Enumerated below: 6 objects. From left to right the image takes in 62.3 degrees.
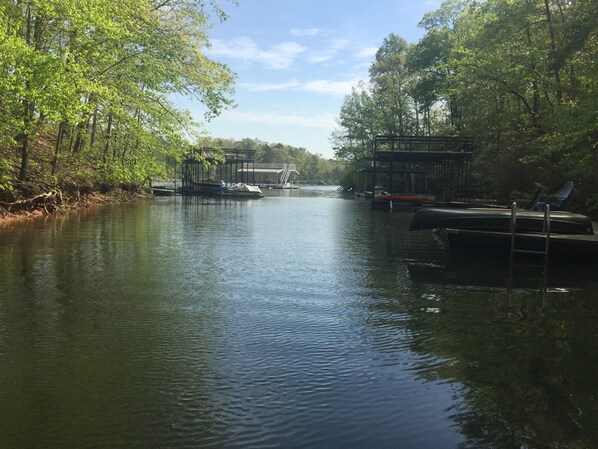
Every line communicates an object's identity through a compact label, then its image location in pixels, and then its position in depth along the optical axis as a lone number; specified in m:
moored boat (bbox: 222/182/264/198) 53.25
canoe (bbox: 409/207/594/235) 12.16
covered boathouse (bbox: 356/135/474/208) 30.20
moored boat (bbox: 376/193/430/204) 33.77
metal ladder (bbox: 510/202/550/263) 11.44
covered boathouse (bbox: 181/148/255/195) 51.27
